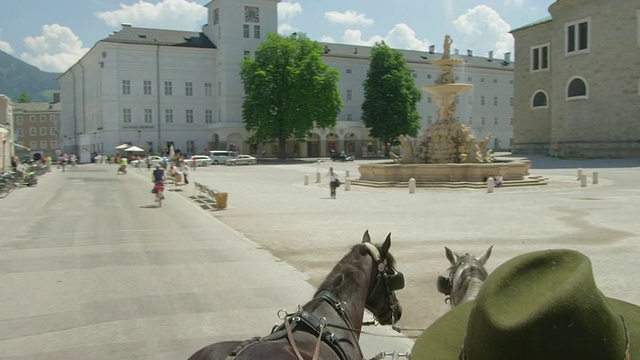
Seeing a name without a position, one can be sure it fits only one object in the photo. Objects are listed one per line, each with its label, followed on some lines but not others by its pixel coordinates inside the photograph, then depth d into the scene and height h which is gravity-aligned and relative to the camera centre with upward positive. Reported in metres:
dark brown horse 3.35 -1.09
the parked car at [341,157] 69.50 -0.21
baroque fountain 31.15 -0.09
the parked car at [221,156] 66.66 +0.05
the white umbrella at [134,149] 65.69 +0.93
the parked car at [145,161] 58.72 -0.42
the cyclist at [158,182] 23.67 -1.02
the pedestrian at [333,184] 26.53 -1.30
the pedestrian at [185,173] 37.75 -1.06
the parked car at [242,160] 65.06 -0.44
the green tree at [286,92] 69.12 +7.69
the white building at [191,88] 74.75 +9.24
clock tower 76.88 +15.53
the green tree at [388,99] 77.12 +7.49
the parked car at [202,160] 63.60 -0.39
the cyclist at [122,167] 48.40 -0.82
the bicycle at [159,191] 23.69 -1.40
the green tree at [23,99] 156.50 +16.28
